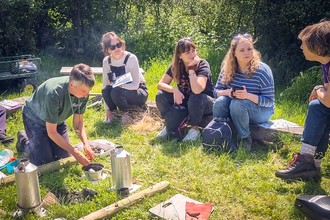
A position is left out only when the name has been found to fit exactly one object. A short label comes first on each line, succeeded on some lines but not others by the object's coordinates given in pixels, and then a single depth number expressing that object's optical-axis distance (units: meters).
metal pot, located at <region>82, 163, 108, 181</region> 4.01
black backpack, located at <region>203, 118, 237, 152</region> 4.63
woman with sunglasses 5.89
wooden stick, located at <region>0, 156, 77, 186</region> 4.03
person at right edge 3.67
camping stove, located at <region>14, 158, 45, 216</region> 3.30
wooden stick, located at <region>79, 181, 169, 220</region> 3.25
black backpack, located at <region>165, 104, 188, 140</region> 5.23
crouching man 3.87
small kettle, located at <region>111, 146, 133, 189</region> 3.63
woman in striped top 4.68
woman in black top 5.07
